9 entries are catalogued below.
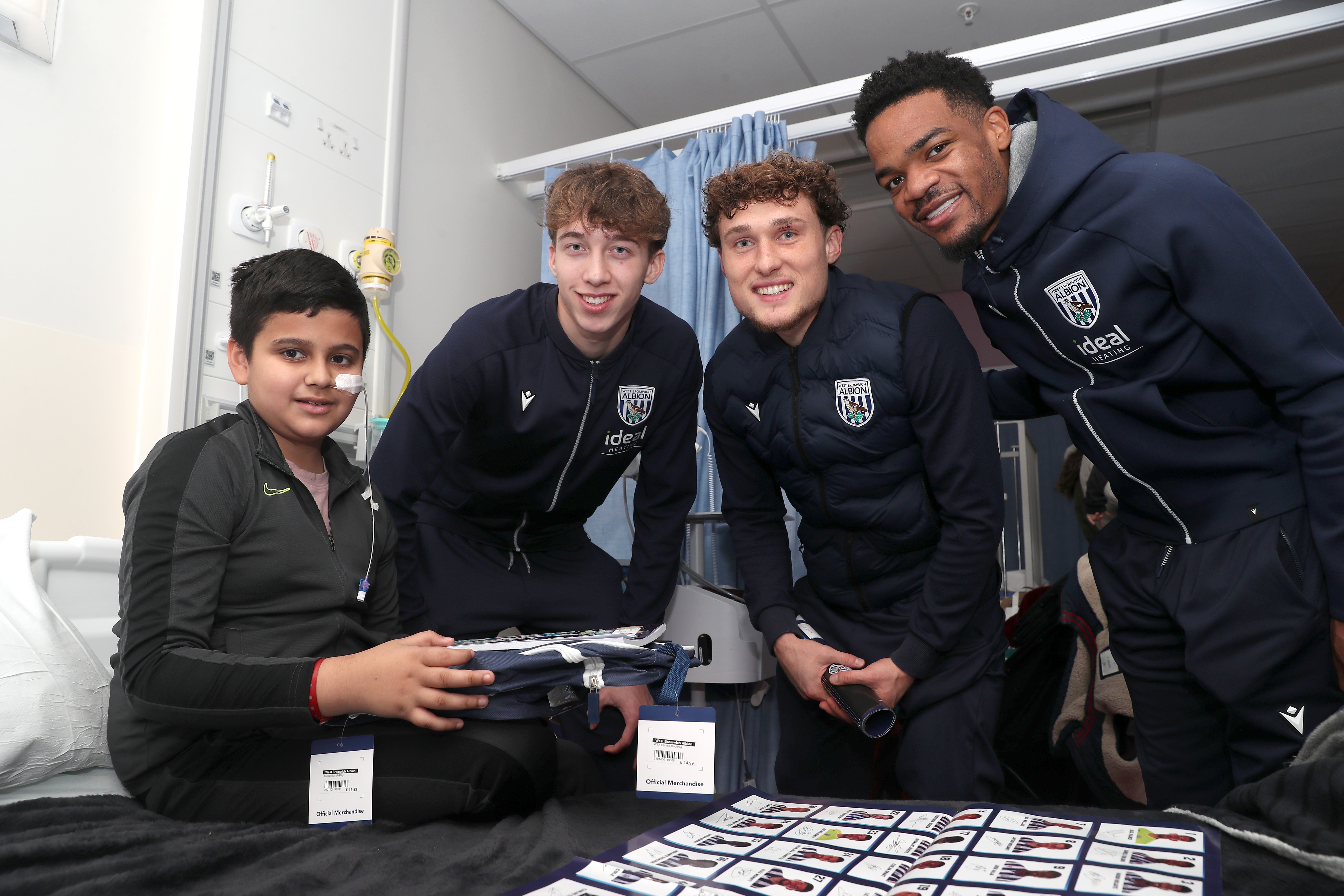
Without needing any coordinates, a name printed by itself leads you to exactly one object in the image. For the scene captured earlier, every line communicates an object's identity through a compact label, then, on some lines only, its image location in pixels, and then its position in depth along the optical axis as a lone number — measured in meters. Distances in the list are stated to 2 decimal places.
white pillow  0.93
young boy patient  0.84
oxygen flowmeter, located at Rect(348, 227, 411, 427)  2.09
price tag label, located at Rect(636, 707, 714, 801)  0.90
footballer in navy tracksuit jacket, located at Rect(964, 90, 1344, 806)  1.07
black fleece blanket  0.69
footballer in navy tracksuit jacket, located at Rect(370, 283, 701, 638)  1.42
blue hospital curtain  2.37
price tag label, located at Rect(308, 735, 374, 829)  0.87
